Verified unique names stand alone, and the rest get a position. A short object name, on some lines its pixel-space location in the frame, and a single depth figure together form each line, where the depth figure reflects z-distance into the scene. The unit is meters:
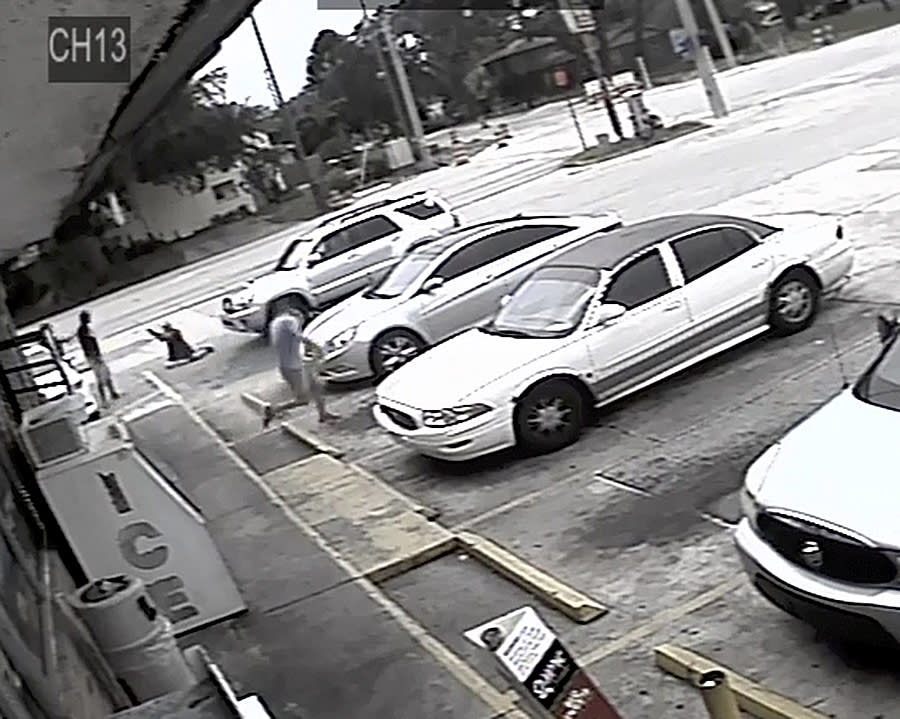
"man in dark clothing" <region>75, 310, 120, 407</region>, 21.33
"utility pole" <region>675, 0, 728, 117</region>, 35.78
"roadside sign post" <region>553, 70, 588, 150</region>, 48.78
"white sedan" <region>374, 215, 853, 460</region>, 11.48
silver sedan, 15.75
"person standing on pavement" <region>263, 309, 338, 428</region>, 16.23
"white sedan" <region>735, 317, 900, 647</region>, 6.03
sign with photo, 4.59
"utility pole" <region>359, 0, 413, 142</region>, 56.30
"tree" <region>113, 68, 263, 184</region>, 53.72
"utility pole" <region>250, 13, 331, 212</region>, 51.68
